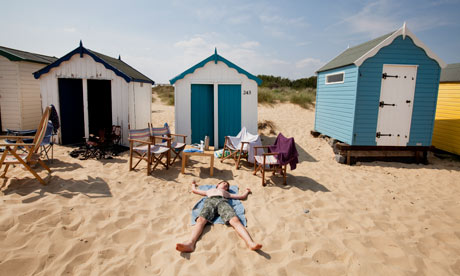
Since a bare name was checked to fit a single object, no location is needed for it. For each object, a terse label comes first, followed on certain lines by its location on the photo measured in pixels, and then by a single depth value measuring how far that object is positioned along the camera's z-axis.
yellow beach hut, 8.73
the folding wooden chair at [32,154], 4.67
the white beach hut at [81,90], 8.14
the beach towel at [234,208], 3.94
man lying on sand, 3.25
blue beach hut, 7.55
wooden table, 6.05
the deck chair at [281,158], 5.57
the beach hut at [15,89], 9.63
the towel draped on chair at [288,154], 5.57
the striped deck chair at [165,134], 6.75
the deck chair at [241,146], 6.64
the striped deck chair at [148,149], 5.89
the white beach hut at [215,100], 8.54
